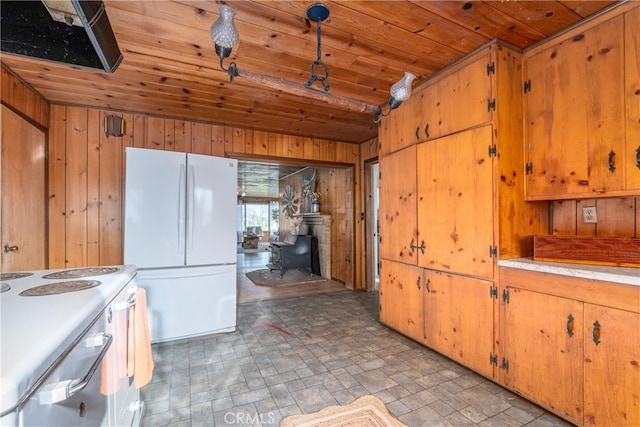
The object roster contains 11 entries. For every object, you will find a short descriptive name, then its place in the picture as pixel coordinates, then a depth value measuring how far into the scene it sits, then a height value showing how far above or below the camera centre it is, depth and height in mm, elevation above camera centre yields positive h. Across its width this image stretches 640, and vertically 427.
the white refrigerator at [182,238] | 2660 -193
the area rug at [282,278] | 5270 -1211
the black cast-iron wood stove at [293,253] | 5934 -757
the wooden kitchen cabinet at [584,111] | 1654 +681
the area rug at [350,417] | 1651 -1209
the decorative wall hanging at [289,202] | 7709 +442
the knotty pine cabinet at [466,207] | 2025 +77
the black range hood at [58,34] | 1201 +858
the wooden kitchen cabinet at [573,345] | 1435 -749
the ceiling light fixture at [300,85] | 1329 +766
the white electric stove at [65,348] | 595 -343
